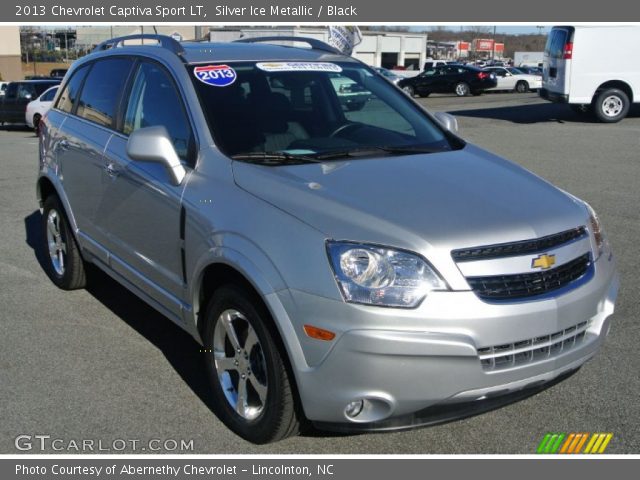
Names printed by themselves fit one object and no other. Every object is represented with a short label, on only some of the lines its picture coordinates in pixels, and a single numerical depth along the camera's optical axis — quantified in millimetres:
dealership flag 18031
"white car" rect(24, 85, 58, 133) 21891
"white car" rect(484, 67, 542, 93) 40188
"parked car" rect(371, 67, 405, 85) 40053
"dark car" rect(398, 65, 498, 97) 37562
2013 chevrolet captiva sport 3186
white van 19688
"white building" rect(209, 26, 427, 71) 74562
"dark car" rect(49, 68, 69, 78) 45622
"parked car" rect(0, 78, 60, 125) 24203
